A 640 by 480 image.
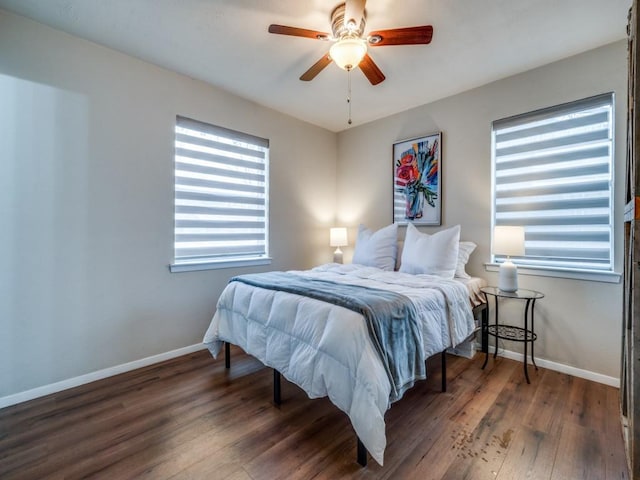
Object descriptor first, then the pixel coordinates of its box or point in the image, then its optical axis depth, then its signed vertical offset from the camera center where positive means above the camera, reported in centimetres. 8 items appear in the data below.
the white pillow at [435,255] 267 -17
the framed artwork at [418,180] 324 +66
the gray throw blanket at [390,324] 153 -49
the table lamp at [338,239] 391 -3
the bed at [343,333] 142 -61
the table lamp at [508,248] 238 -9
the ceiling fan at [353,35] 169 +123
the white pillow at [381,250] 317 -14
